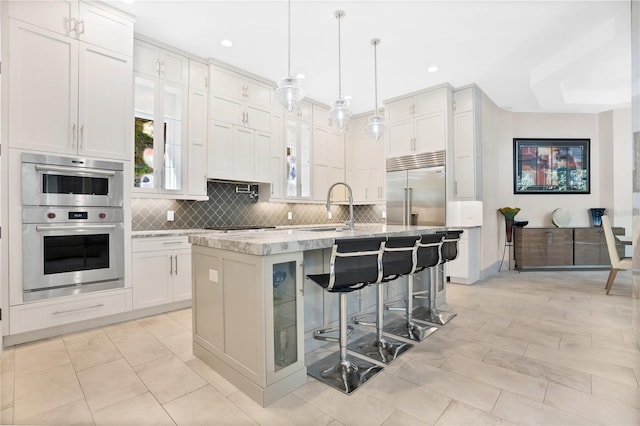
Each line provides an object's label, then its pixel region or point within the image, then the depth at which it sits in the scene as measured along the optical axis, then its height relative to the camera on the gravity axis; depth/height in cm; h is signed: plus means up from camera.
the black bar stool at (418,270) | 266 -60
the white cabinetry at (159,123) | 362 +105
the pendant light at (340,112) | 341 +106
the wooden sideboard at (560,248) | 586 -67
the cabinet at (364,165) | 600 +91
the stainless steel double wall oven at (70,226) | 265 -11
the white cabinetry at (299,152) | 525 +102
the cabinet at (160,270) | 328 -62
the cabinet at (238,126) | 414 +118
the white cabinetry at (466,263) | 477 -77
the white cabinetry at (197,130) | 396 +103
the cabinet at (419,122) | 492 +145
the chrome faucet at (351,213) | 297 -1
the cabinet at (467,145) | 489 +104
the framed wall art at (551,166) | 631 +90
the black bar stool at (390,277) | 229 -49
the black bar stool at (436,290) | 304 -83
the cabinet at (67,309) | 260 -85
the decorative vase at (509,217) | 580 -10
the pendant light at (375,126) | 372 +100
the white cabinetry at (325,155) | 567 +104
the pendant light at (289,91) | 290 +110
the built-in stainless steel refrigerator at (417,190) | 496 +36
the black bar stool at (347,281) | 196 -45
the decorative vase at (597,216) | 606 -9
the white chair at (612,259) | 414 -62
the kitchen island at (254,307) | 181 -58
